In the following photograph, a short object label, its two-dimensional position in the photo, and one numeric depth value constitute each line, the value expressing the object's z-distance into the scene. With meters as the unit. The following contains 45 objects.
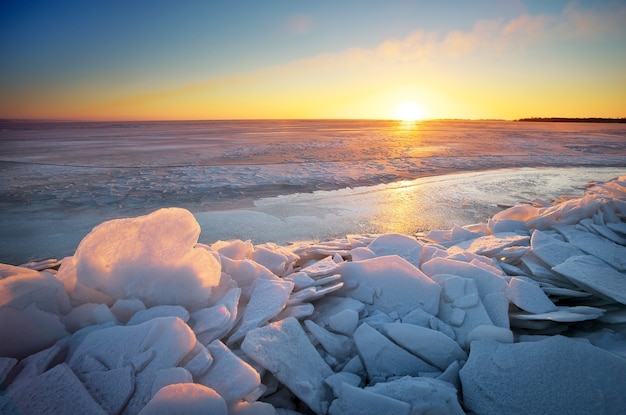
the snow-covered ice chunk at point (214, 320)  1.60
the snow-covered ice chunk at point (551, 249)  2.35
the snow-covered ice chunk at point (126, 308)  1.66
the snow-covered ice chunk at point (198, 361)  1.36
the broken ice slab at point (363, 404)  1.26
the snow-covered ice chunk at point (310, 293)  1.92
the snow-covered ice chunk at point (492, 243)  2.62
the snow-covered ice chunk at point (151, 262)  1.74
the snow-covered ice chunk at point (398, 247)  2.44
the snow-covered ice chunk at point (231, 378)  1.31
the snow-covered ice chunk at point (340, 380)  1.42
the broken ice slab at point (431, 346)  1.58
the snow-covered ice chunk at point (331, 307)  1.88
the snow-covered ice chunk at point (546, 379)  1.29
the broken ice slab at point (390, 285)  1.92
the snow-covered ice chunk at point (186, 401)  1.12
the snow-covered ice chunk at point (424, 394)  1.27
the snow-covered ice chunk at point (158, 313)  1.61
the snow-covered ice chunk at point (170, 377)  1.27
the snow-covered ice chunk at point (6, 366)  1.28
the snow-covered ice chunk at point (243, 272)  2.08
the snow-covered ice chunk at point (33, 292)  1.52
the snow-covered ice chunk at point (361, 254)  2.47
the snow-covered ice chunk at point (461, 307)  1.76
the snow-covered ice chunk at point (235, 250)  2.39
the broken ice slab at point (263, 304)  1.67
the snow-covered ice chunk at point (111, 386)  1.24
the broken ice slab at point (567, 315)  1.77
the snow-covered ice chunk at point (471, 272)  1.98
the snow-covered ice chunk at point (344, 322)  1.74
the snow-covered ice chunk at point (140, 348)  1.35
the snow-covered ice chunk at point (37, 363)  1.30
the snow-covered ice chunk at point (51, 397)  1.18
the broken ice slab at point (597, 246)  2.30
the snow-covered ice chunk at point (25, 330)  1.42
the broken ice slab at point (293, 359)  1.41
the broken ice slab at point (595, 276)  1.89
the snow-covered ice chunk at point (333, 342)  1.65
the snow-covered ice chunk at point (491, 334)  1.63
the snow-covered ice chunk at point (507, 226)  3.13
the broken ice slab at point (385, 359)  1.55
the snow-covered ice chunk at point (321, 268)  2.20
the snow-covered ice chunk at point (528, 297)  1.90
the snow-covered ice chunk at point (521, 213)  3.39
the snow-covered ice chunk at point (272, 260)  2.31
